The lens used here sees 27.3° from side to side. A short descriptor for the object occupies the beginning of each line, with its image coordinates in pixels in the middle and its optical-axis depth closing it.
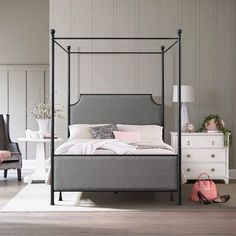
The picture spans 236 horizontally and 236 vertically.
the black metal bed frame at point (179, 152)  4.92
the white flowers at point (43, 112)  6.73
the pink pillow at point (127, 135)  6.28
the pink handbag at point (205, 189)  5.16
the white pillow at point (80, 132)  6.43
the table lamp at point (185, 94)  6.63
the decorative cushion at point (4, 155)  6.48
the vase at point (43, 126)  6.69
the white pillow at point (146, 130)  6.52
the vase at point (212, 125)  6.71
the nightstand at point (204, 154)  6.57
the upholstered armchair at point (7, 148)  6.63
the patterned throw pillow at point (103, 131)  6.33
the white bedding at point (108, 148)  5.16
